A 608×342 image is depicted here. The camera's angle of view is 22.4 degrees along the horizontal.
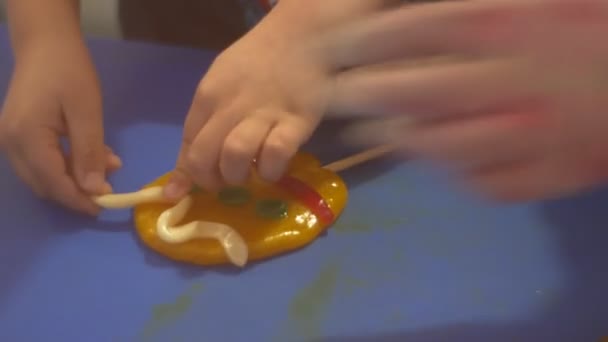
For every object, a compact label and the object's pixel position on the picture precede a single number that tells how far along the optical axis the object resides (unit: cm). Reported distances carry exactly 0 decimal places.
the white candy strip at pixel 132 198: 74
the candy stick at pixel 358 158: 76
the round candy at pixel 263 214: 72
